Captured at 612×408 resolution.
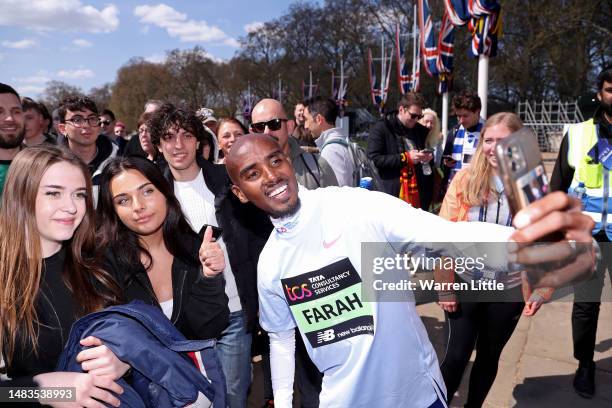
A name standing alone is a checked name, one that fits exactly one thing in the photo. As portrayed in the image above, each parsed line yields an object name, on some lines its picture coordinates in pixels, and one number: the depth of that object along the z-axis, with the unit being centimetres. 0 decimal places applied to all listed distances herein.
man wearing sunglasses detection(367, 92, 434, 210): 529
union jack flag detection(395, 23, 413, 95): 2234
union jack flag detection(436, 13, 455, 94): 1377
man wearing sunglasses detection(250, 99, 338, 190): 328
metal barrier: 2844
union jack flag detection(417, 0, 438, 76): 1491
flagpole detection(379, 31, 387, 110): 2934
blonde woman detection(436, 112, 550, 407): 265
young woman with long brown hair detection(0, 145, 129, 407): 159
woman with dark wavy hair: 211
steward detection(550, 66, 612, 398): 309
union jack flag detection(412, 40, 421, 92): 2180
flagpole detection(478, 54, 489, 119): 764
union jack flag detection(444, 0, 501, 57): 771
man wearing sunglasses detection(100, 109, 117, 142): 817
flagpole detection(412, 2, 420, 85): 2177
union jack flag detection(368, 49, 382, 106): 3186
